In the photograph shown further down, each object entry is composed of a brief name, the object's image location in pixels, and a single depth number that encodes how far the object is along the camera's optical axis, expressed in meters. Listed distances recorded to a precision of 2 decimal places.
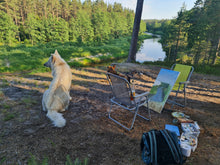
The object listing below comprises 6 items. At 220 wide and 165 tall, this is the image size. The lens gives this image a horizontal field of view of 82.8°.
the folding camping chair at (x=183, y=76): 4.42
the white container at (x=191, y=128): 2.85
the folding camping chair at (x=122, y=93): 3.00
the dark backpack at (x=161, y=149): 2.10
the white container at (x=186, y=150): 2.32
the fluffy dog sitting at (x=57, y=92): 3.24
